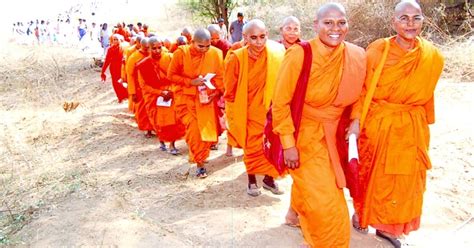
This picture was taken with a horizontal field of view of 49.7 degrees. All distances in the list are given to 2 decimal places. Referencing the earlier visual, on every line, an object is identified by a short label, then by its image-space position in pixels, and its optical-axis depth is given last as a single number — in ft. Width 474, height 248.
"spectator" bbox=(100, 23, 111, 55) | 66.08
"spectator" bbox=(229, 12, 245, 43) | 45.47
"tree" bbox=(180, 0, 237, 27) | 58.85
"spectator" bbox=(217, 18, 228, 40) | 52.17
